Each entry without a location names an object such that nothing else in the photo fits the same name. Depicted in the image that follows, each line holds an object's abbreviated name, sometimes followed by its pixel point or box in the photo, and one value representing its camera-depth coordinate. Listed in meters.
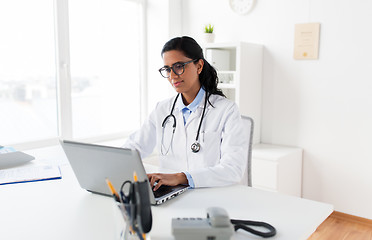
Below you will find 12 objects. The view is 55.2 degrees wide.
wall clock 3.07
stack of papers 1.41
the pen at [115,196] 0.80
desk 0.95
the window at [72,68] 2.58
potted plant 3.17
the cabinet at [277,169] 2.65
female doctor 1.63
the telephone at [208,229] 0.77
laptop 1.03
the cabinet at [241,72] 2.86
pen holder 0.76
